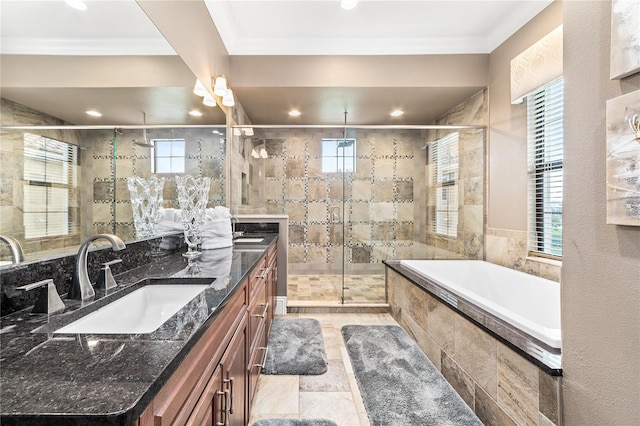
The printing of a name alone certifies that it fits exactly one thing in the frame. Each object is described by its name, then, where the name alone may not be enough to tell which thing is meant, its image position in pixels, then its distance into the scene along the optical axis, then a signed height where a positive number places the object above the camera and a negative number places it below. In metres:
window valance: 2.21 +1.20
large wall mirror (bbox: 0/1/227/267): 0.78 +0.33
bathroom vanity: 0.42 -0.28
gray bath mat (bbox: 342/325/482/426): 1.56 -1.10
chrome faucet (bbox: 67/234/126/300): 0.91 -0.21
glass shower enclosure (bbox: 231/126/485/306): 3.47 +0.22
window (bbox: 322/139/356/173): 4.21 +0.86
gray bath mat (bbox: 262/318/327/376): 2.03 -1.10
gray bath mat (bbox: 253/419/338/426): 1.52 -1.12
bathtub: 1.43 -0.60
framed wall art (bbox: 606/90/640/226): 0.85 +0.16
